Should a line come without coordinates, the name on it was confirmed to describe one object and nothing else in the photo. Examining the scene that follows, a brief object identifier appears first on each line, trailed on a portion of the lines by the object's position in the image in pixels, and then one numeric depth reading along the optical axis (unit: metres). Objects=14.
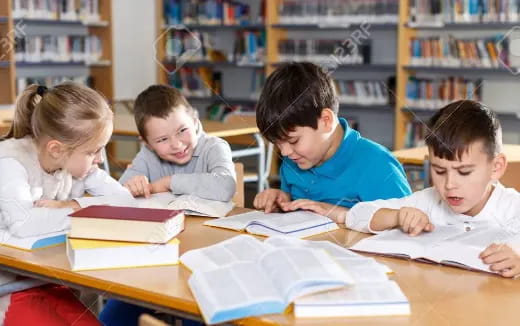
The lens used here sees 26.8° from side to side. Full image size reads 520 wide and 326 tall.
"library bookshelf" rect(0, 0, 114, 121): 6.28
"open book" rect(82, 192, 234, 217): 2.33
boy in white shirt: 2.09
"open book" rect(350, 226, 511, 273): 1.94
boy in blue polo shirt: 2.34
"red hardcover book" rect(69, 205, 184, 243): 1.97
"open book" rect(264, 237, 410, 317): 1.70
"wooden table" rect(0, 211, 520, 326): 1.70
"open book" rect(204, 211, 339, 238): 2.15
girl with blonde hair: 2.12
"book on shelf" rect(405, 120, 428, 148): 6.20
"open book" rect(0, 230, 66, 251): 2.09
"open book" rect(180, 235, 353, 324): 1.69
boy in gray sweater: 2.54
